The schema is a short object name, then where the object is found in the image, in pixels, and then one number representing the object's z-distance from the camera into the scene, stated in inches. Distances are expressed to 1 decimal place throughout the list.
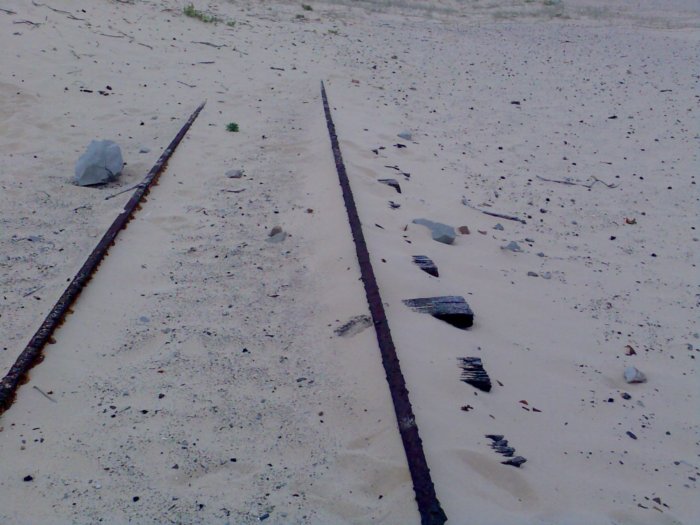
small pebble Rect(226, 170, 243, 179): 213.9
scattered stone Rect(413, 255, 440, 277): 163.0
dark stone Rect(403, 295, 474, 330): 140.9
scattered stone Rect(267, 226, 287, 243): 174.4
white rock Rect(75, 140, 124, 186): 198.7
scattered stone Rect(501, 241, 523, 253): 185.8
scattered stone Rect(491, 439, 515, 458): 105.6
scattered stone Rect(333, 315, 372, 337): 133.1
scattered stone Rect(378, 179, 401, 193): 214.8
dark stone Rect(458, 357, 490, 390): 121.6
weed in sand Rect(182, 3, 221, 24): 409.4
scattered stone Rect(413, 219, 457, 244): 185.0
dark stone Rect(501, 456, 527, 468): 103.7
